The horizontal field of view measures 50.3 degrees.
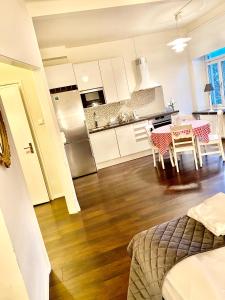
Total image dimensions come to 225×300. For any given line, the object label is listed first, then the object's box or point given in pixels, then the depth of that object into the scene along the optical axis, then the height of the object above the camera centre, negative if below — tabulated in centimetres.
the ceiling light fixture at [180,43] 378 +73
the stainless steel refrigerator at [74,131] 491 -41
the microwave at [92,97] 542 +21
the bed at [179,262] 102 -82
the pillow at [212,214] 130 -75
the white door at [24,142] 377 -32
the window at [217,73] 563 +20
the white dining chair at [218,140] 423 -97
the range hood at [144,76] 564 +48
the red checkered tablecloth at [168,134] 413 -76
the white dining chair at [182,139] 407 -87
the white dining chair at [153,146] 459 -96
